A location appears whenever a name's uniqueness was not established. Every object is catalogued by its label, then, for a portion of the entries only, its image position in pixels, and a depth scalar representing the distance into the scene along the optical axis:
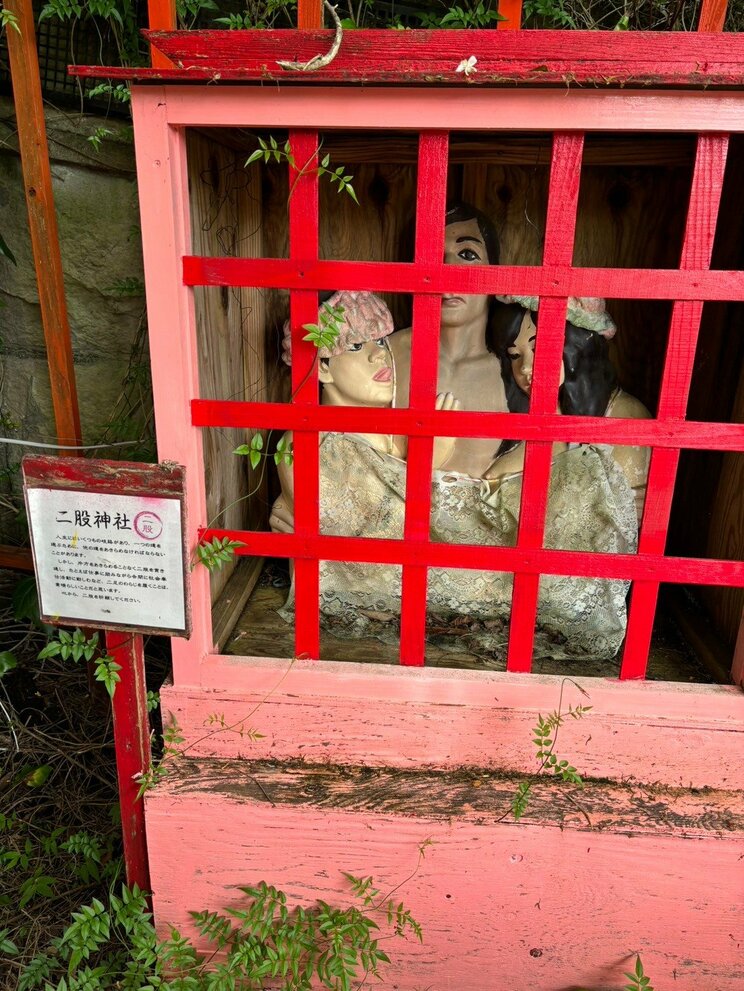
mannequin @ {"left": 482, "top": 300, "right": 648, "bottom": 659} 1.99
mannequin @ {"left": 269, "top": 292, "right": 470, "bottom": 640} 2.06
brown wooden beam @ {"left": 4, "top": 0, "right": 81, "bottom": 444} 1.72
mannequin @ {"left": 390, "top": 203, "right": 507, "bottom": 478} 2.10
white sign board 1.44
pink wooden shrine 1.39
